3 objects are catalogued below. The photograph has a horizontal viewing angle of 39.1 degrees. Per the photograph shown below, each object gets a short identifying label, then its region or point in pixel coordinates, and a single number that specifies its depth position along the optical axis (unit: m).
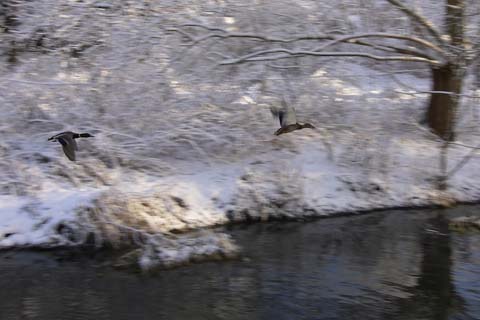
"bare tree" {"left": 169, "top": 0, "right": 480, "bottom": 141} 11.18
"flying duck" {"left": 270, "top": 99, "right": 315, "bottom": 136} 11.65
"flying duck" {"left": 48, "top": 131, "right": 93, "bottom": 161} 10.37
